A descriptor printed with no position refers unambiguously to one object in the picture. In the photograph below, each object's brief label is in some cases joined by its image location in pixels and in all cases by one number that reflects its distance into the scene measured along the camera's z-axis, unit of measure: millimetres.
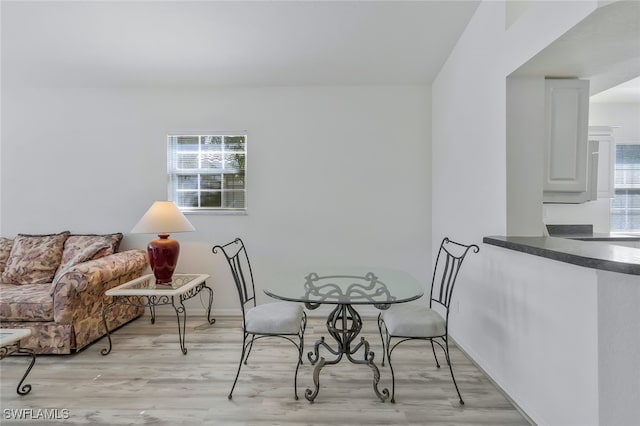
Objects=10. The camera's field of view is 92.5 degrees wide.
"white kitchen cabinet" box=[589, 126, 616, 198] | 3289
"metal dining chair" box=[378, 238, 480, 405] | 1900
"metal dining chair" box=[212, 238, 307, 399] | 1972
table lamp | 2744
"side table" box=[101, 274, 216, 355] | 2574
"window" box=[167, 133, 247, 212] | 3480
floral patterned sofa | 2414
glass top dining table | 1786
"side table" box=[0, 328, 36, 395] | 1800
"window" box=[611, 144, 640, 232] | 3549
